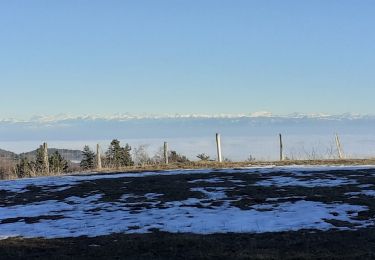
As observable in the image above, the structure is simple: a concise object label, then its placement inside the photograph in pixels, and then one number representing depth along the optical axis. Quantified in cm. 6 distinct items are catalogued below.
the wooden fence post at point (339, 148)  3538
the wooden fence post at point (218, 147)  3403
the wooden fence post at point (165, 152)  3257
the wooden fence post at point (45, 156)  2966
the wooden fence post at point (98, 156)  3119
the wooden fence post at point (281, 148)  3512
